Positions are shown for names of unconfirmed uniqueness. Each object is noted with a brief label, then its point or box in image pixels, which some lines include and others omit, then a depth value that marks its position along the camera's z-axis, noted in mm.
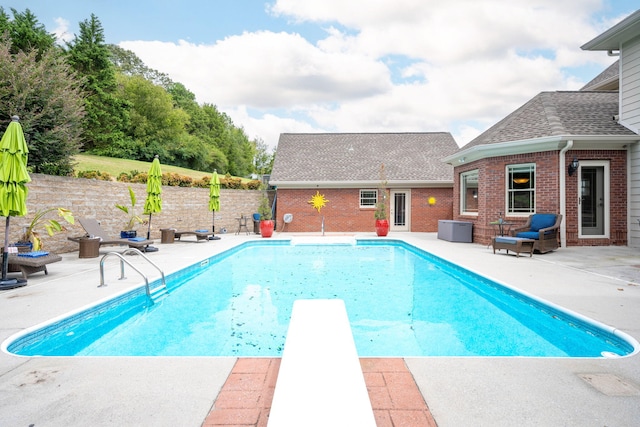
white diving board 2037
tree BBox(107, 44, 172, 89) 47594
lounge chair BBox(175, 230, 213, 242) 12977
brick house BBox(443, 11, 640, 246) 10531
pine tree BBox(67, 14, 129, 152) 29656
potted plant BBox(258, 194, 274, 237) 14648
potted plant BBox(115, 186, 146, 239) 10748
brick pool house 17781
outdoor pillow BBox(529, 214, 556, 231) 10445
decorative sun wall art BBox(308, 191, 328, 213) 18062
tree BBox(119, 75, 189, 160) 34781
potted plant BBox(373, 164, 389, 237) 15117
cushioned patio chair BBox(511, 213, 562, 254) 9797
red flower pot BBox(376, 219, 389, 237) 15094
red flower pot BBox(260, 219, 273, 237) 14625
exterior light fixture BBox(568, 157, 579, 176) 10648
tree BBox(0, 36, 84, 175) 9109
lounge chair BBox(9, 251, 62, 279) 6332
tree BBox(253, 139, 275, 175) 50025
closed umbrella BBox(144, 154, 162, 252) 10984
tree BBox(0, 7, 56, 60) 22578
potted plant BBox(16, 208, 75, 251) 7727
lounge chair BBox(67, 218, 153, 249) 9469
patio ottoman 9430
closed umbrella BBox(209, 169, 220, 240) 14650
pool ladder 5863
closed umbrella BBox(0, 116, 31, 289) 5801
